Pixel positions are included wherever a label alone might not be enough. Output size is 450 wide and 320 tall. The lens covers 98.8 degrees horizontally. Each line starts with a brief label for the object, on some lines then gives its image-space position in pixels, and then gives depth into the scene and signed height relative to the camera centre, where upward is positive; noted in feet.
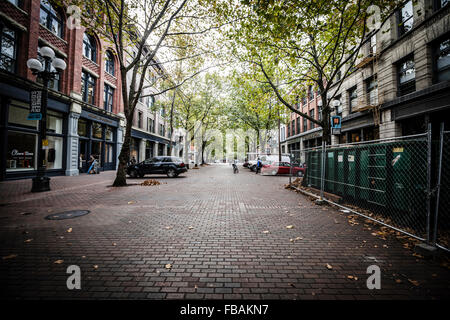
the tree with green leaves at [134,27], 31.30 +24.26
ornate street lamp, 28.72 +5.77
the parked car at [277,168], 65.00 -1.80
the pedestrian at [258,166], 71.26 -1.41
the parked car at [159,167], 53.26 -1.99
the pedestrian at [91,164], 56.52 -1.66
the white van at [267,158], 68.17 +1.77
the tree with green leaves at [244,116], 97.25 +24.99
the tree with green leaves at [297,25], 23.38 +19.31
